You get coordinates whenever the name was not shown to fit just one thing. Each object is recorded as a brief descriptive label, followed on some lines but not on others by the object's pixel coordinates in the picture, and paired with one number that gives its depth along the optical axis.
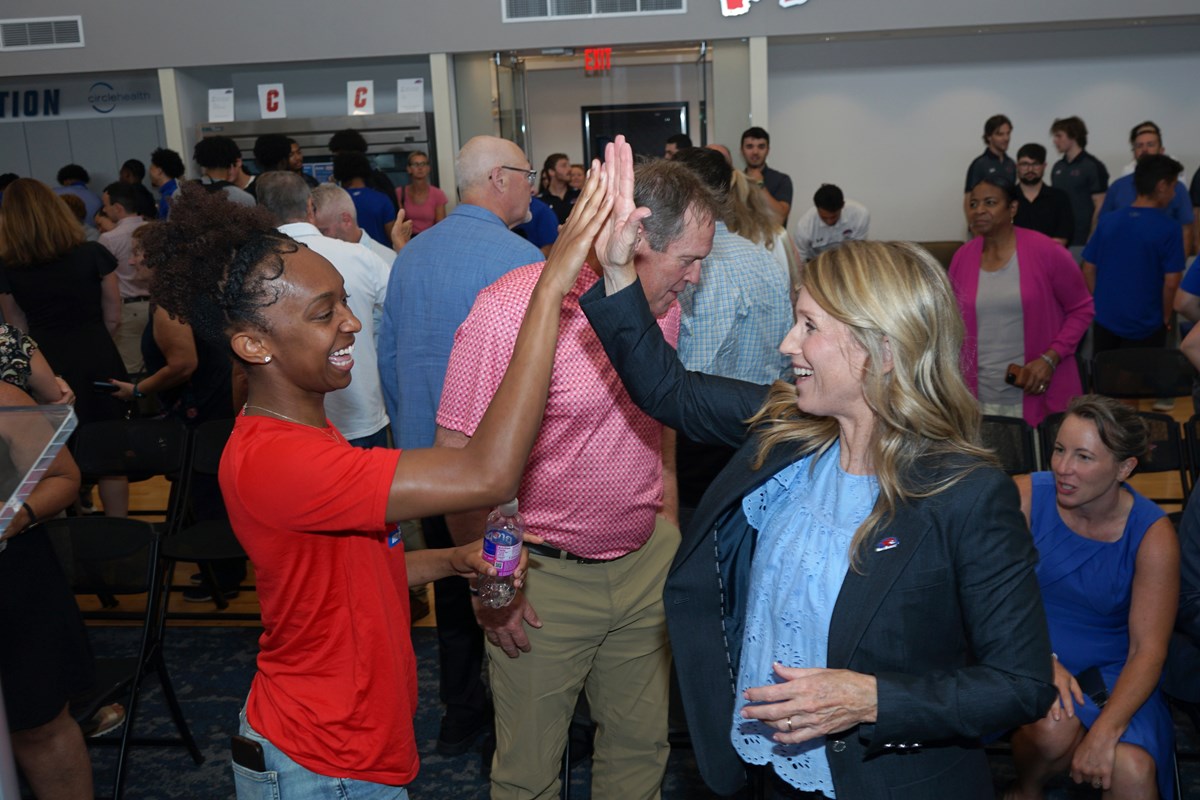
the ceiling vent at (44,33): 9.27
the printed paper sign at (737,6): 8.59
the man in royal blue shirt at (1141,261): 6.06
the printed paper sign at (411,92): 9.39
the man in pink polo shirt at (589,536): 2.07
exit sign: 9.16
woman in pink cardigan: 4.03
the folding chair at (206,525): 3.68
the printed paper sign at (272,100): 9.87
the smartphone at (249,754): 1.65
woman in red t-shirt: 1.44
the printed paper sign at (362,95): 9.65
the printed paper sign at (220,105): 9.61
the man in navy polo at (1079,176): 8.59
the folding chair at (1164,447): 3.70
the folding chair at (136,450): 3.95
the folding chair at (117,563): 2.99
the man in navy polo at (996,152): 8.45
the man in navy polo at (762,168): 7.82
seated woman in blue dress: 2.43
